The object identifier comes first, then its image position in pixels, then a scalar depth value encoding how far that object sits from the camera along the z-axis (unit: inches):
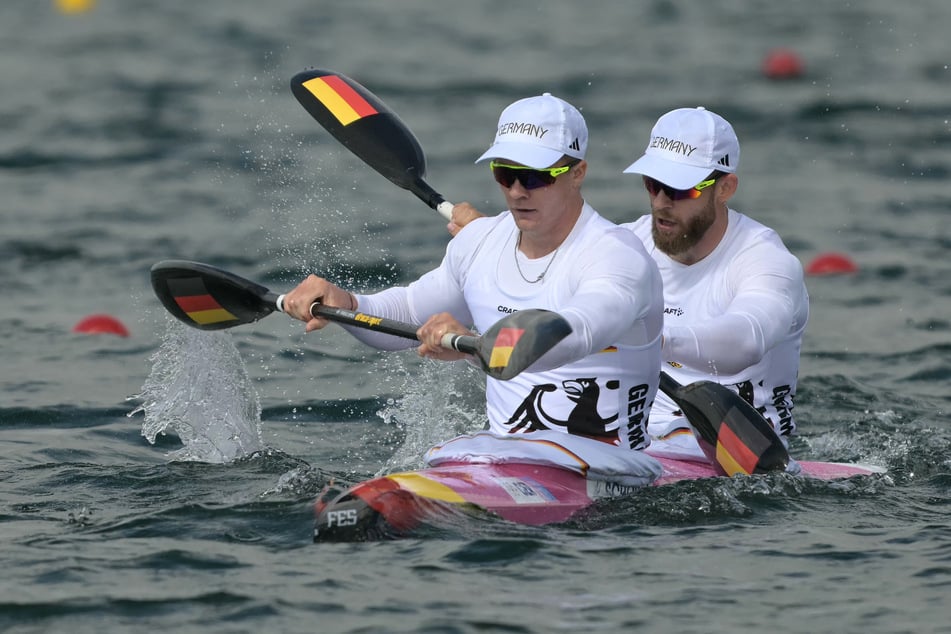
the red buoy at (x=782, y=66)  1473.9
